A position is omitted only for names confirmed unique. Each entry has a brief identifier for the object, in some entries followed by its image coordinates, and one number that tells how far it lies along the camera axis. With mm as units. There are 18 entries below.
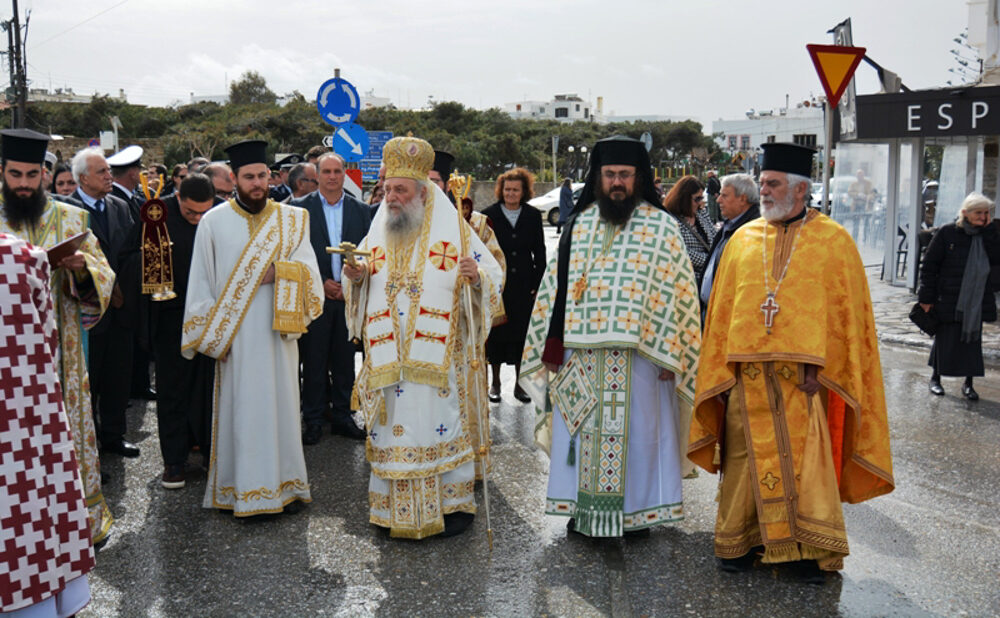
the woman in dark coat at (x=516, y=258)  8617
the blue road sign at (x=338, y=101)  11675
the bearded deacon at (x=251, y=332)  5613
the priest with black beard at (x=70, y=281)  5016
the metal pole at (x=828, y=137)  7395
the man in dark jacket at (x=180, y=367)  6301
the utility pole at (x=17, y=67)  28859
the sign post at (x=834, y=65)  7543
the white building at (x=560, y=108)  163375
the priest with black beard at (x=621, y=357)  5152
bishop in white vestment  5270
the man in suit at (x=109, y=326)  6828
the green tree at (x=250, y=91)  94000
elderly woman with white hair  8727
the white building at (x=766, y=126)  107688
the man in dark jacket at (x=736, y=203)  7047
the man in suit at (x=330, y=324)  7543
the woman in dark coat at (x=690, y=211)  7941
